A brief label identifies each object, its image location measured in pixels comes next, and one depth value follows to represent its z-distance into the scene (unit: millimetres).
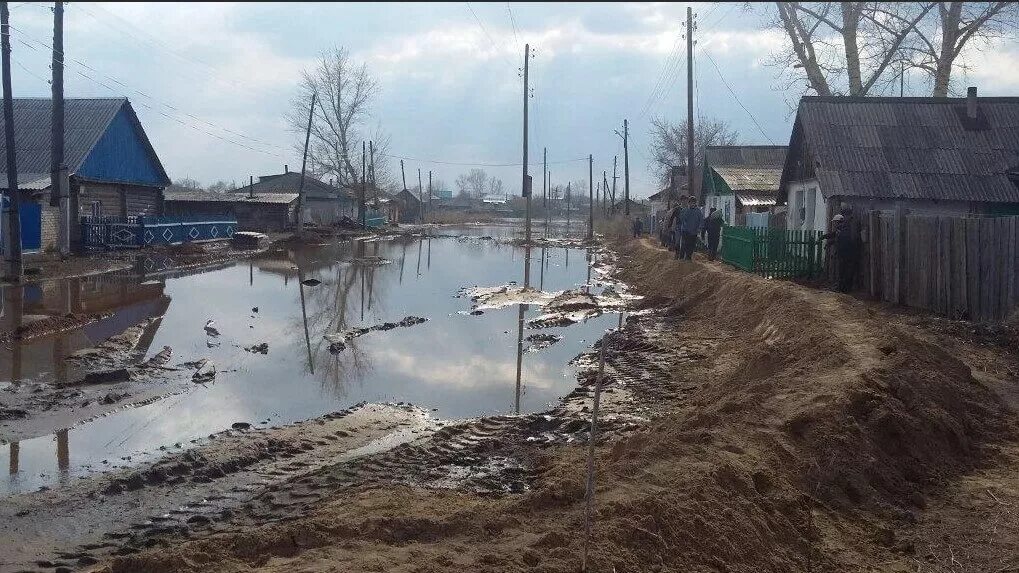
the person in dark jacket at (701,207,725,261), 23875
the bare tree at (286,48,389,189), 72625
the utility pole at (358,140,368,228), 63094
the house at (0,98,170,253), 32000
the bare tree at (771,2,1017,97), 26375
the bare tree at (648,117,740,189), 69938
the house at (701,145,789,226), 31281
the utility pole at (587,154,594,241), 57138
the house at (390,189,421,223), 101338
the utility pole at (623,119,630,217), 59781
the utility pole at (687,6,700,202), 31125
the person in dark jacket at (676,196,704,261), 21562
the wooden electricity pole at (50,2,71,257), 24562
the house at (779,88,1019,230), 19203
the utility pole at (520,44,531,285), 28469
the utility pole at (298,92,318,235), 49375
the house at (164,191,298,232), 52594
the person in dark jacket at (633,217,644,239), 47781
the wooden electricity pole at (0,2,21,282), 20766
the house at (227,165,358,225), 68312
